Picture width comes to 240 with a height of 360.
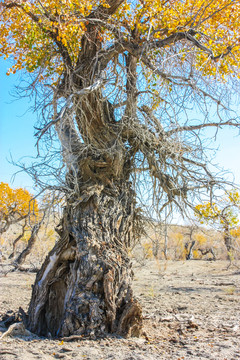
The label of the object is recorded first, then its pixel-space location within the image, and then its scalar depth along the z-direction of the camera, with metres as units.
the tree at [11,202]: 14.25
